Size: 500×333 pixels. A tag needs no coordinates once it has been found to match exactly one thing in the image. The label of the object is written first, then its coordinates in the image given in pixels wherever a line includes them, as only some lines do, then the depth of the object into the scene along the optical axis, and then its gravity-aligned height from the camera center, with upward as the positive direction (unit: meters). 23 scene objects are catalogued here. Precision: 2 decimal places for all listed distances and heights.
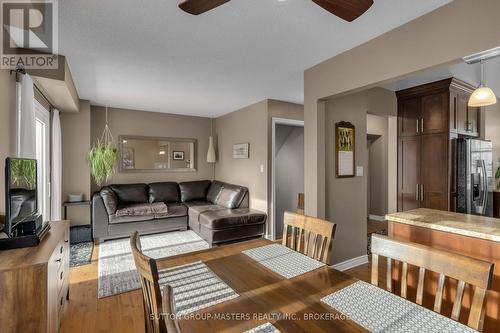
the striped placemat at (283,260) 1.35 -0.55
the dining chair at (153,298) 0.67 -0.41
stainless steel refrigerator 3.28 -0.14
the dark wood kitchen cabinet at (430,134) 3.31 +0.44
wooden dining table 0.91 -0.57
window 3.38 +0.15
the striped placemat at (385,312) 0.89 -0.57
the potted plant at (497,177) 4.74 -0.22
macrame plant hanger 4.98 +0.59
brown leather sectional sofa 4.02 -0.77
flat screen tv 1.57 -0.17
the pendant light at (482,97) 2.29 +0.62
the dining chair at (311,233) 1.57 -0.46
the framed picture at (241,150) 4.81 +0.31
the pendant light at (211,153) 5.78 +0.31
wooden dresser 1.33 -0.67
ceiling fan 1.17 +0.78
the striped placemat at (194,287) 1.04 -0.56
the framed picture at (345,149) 2.99 +0.20
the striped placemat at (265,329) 0.87 -0.57
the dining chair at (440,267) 0.97 -0.44
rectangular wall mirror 5.23 +0.28
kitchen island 1.54 -0.52
